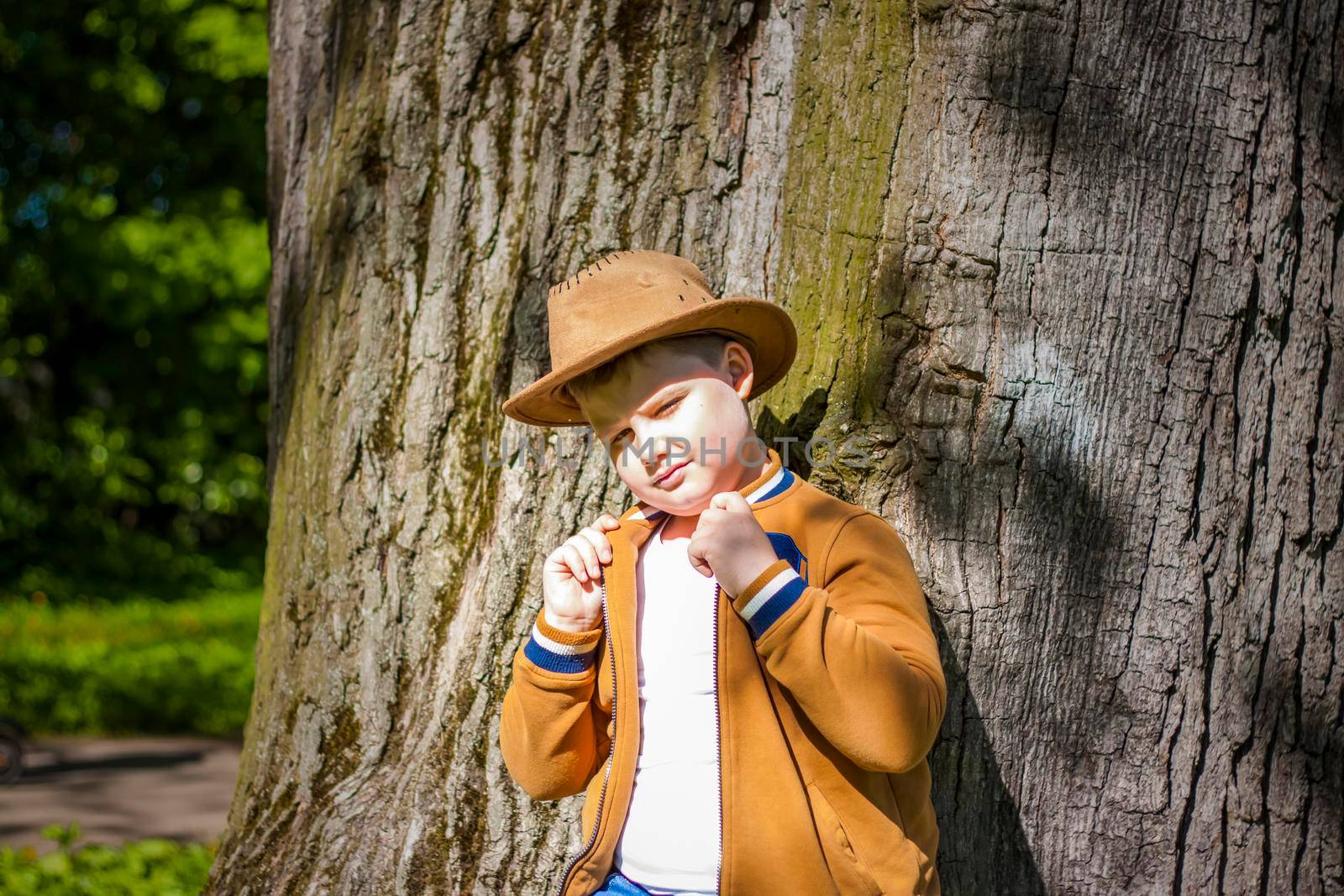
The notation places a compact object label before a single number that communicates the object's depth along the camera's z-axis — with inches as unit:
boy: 67.7
